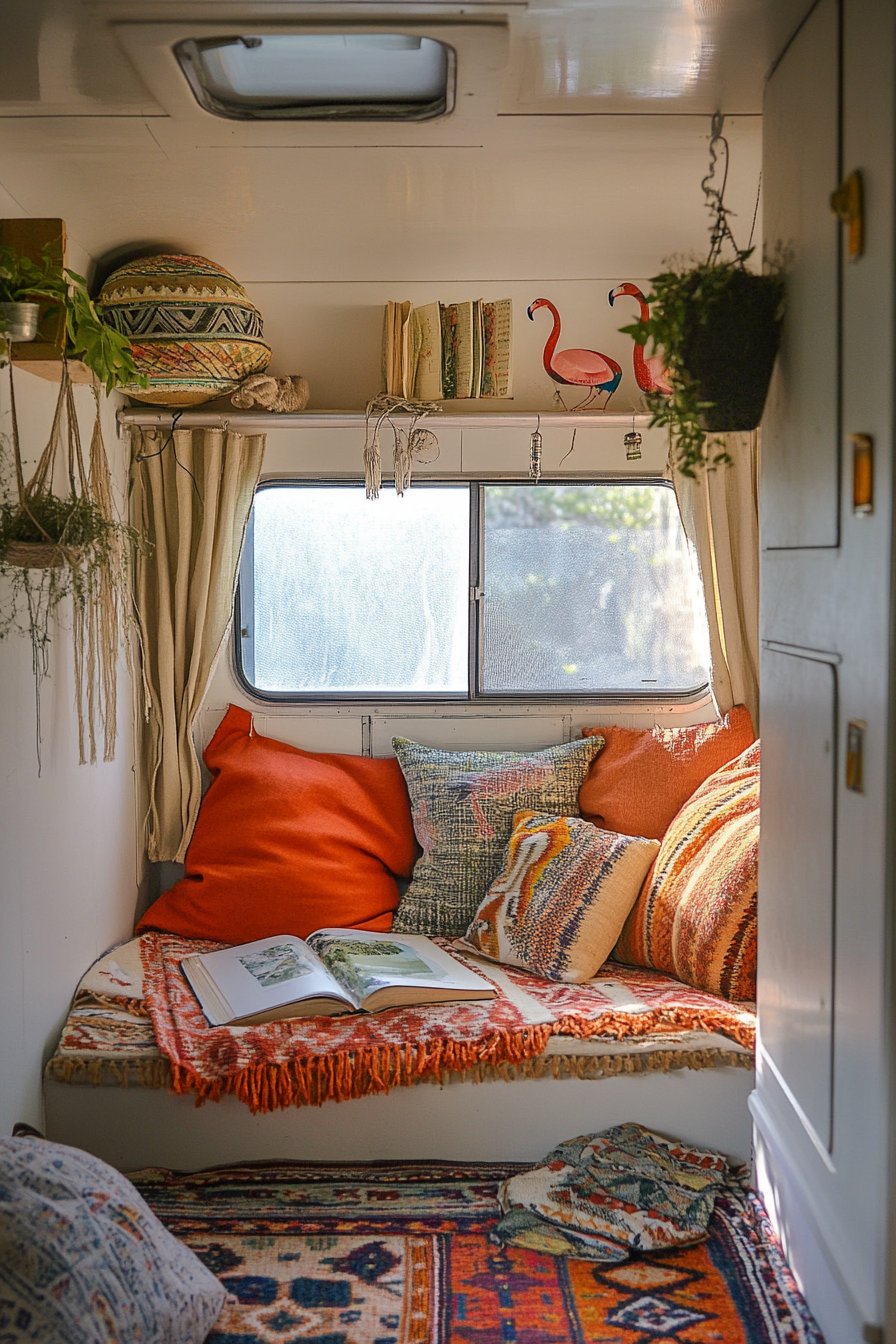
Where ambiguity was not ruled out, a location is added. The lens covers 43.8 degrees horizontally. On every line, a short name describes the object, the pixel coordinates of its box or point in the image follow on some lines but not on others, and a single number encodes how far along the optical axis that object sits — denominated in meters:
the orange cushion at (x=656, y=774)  3.48
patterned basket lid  3.16
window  3.74
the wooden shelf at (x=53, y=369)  2.45
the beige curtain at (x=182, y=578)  3.60
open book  2.81
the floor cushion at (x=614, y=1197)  2.34
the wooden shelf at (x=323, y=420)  3.54
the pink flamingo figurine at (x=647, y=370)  3.48
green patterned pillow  3.47
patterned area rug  2.10
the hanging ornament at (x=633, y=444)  3.52
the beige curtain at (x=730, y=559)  3.58
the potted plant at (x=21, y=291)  2.16
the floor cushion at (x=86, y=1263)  1.77
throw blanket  2.63
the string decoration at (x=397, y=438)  3.51
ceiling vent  2.18
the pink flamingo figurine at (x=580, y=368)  3.49
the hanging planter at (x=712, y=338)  2.02
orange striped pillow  2.87
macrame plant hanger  2.30
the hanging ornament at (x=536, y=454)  3.59
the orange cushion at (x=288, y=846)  3.43
